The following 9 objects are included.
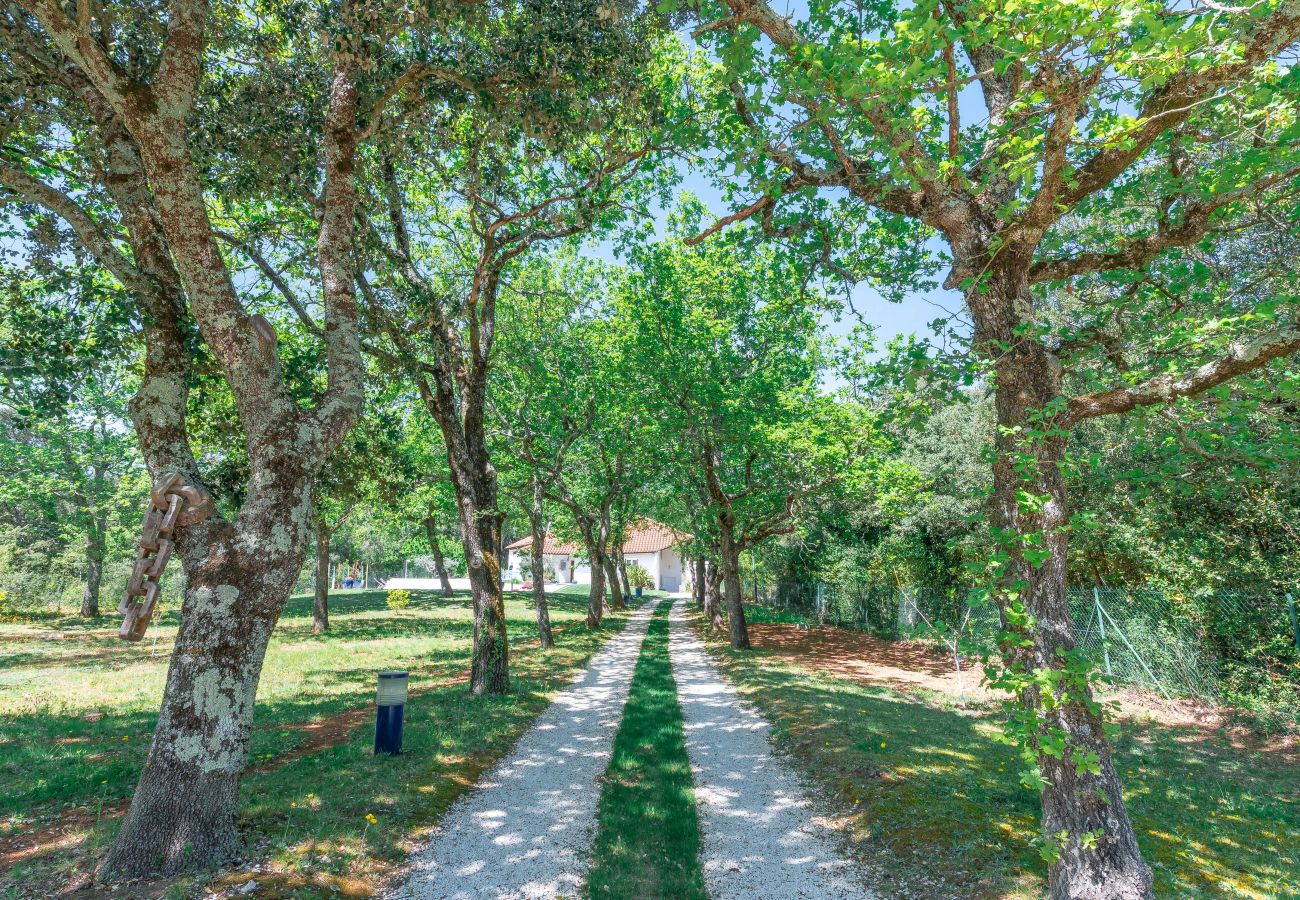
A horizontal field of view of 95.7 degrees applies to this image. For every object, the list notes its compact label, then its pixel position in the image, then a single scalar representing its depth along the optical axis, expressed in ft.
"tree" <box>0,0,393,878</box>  14.15
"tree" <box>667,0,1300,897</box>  10.33
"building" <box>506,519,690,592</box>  206.91
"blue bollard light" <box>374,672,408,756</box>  23.52
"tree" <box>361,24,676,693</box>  22.39
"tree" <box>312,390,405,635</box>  33.40
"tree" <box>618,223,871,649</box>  47.34
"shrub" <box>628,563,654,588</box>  165.19
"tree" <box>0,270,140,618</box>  69.67
